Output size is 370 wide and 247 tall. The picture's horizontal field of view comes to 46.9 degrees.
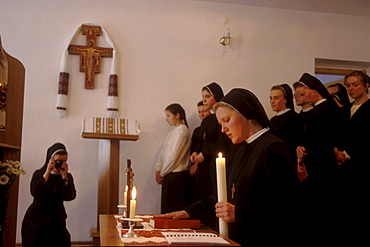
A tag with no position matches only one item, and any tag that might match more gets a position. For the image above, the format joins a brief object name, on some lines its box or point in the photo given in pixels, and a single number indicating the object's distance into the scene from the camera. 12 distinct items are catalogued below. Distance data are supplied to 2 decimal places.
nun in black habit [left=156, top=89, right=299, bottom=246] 2.34
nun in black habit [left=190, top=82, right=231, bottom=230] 5.55
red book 2.39
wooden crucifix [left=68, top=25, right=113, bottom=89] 6.63
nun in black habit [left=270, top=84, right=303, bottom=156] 5.53
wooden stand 5.38
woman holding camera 4.97
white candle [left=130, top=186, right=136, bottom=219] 2.24
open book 1.87
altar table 1.91
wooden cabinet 4.08
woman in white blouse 6.05
